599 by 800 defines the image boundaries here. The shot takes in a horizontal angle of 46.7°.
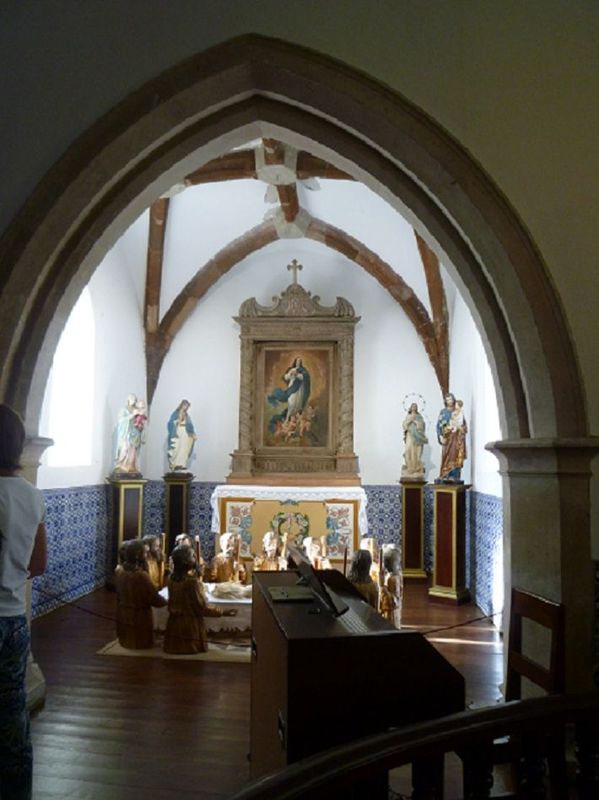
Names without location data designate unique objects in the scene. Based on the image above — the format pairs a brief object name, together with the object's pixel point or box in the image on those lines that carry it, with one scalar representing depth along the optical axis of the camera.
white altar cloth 9.84
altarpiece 10.79
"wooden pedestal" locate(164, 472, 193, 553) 10.35
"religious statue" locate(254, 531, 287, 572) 7.38
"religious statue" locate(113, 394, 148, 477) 9.34
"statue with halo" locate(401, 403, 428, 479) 9.94
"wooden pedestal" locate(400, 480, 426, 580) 9.95
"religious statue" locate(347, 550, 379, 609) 5.48
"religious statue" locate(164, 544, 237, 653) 5.87
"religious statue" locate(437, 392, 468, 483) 8.83
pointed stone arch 3.62
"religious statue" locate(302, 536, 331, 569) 7.32
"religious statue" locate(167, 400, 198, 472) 10.35
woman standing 2.54
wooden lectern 2.17
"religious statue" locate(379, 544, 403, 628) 6.26
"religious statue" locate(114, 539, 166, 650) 5.97
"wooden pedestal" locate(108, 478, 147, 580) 9.19
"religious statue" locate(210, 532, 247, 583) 7.77
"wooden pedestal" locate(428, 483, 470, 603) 8.54
